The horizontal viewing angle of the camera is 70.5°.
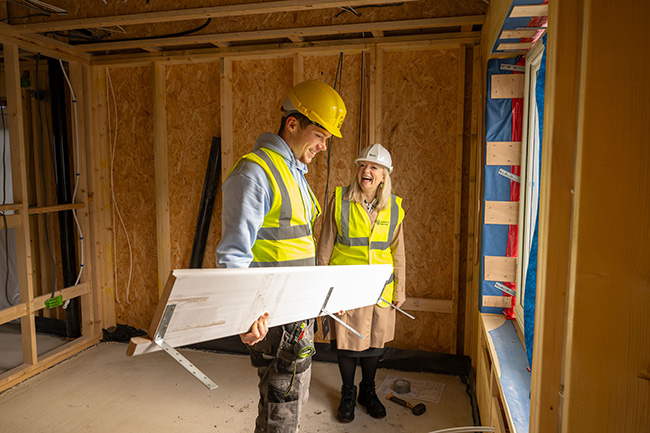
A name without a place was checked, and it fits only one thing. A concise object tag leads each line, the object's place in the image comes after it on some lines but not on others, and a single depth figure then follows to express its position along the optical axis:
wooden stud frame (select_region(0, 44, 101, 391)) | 3.33
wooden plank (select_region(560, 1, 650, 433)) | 0.98
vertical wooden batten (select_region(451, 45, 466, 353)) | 3.46
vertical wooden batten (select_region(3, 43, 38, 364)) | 3.34
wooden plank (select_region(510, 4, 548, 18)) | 1.90
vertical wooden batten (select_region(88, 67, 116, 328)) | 4.17
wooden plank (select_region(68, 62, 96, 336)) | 4.06
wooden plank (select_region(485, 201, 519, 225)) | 2.81
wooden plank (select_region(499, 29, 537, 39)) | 2.25
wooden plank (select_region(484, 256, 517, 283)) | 2.84
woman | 2.88
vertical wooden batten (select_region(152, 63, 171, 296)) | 4.04
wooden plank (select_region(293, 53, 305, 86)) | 3.69
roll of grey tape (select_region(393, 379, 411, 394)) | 3.23
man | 1.67
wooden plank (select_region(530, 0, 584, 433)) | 1.11
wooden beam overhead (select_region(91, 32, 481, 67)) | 3.46
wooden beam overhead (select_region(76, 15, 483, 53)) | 3.21
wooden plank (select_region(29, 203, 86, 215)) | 3.59
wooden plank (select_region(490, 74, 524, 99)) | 2.75
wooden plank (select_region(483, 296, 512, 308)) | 2.86
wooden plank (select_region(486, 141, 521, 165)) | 2.78
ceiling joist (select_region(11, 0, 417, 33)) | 2.80
